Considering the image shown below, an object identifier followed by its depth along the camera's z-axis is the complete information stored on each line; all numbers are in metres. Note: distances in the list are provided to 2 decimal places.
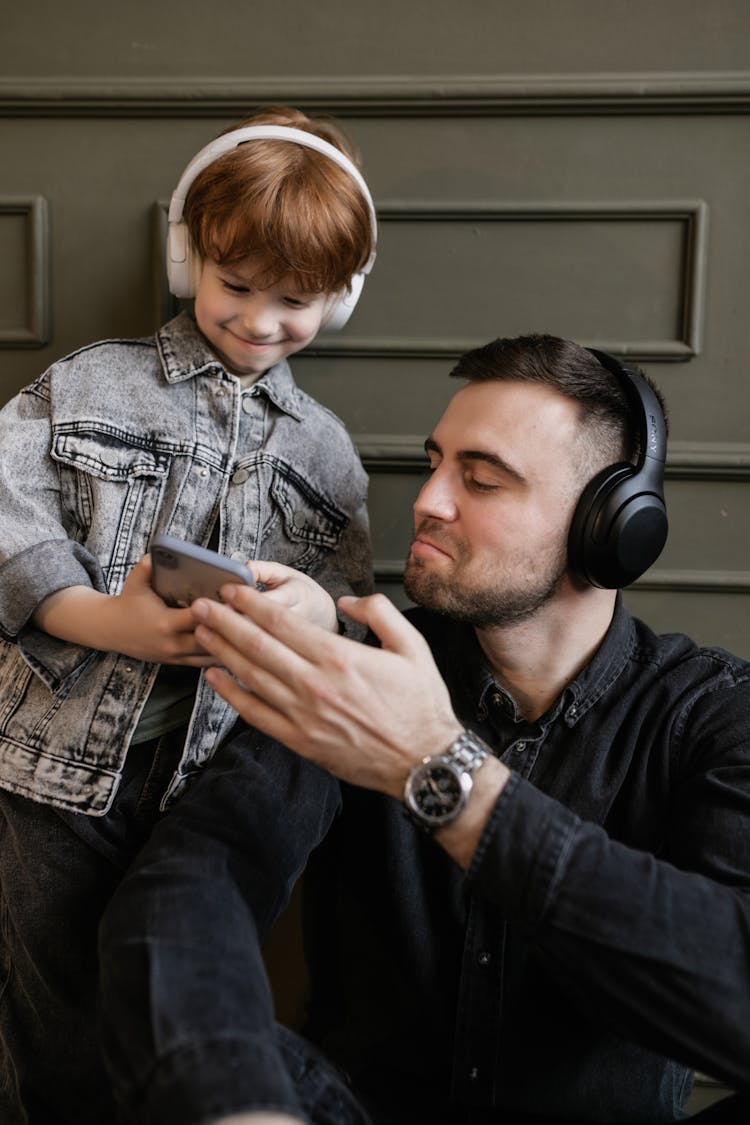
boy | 1.37
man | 1.05
